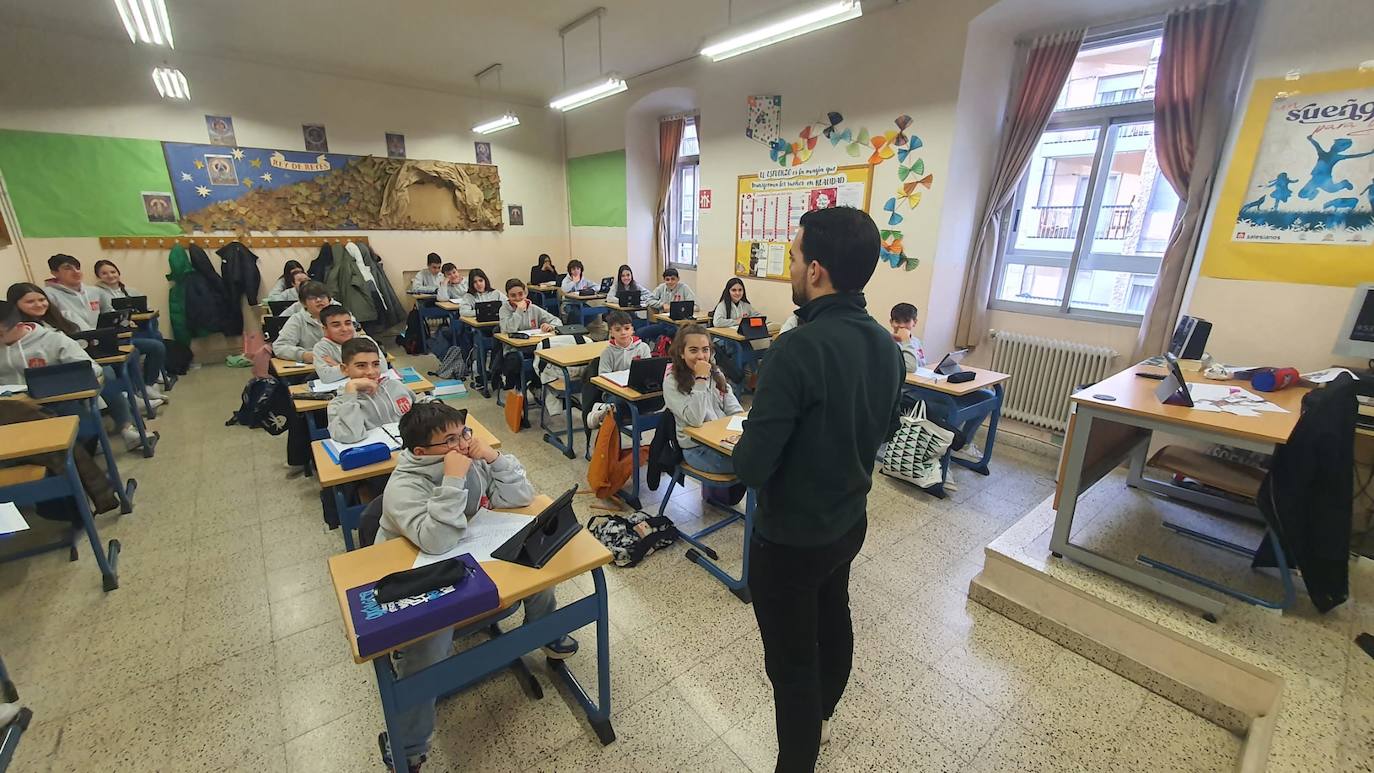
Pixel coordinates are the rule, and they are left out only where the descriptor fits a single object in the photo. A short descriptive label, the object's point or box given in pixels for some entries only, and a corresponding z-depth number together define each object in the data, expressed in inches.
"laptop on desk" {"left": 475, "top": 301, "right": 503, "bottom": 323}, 198.0
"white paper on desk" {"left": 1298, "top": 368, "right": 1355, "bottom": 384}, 101.5
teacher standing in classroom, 43.8
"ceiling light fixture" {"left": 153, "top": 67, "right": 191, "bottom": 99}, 180.7
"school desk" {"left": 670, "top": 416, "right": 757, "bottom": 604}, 87.7
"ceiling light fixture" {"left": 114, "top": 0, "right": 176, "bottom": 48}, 121.0
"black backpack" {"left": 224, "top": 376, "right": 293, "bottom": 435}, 138.8
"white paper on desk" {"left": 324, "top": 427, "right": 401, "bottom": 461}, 85.6
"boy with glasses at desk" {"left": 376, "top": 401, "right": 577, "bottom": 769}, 56.6
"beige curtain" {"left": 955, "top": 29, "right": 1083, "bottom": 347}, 152.7
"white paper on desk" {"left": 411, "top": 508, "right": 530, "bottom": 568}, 56.9
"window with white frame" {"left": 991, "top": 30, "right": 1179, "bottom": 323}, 146.5
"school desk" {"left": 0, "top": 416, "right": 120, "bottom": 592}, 80.0
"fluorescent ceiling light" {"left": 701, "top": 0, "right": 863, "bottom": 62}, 118.2
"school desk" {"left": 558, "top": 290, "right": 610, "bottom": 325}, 254.8
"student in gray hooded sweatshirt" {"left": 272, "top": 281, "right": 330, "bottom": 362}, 143.9
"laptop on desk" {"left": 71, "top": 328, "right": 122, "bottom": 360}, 136.0
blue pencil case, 78.1
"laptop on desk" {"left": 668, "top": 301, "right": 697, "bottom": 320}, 216.7
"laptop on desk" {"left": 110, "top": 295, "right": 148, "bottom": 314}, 183.5
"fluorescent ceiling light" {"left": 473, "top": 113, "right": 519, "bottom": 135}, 246.7
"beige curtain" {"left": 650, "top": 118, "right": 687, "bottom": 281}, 284.2
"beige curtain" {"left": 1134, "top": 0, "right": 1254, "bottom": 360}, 126.3
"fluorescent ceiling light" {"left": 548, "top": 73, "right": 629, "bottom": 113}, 188.5
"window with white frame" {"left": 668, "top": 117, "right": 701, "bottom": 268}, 285.9
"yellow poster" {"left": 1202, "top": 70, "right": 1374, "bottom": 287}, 104.3
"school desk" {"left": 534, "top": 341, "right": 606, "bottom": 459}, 143.5
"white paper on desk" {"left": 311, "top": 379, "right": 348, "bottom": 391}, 110.5
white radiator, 155.9
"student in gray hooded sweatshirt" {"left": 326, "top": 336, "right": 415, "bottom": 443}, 90.3
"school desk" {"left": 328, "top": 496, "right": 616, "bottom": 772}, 49.9
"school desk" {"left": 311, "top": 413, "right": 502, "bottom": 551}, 76.5
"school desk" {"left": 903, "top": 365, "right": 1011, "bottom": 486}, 128.6
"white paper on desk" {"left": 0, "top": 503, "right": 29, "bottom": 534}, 54.8
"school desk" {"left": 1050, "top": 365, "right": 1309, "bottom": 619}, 76.3
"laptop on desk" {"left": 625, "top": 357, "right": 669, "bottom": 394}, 119.5
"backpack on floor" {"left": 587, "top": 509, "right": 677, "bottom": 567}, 102.5
